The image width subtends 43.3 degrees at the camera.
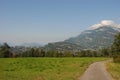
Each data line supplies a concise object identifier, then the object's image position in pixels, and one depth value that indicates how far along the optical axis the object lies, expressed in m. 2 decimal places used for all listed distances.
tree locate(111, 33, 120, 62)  49.09
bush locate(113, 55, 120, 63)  42.37
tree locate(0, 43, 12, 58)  75.72
